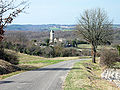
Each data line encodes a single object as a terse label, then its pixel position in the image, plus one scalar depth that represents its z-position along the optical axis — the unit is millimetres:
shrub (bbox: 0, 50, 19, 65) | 26922
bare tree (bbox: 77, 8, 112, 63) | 37750
